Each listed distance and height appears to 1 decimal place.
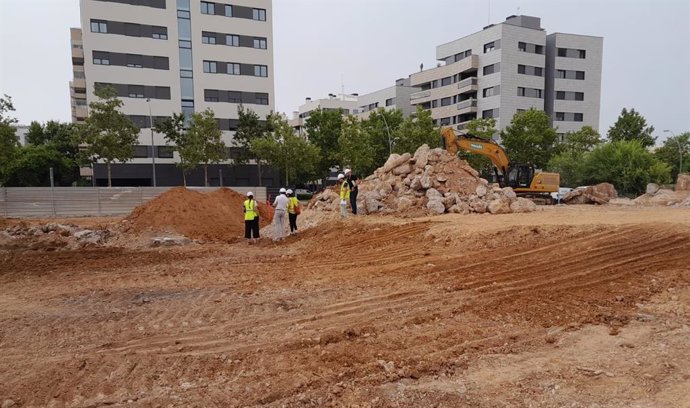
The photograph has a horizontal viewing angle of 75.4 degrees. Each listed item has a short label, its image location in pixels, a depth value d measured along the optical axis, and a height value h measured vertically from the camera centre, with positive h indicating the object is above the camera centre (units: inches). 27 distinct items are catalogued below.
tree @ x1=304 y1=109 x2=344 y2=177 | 1675.7 +121.0
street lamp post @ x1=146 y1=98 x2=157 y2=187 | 1578.5 +32.4
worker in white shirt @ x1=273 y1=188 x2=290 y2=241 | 559.5 -60.0
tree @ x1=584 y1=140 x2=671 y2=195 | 1300.4 -9.9
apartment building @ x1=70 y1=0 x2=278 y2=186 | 1553.9 +372.9
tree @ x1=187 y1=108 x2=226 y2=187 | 1444.4 +94.7
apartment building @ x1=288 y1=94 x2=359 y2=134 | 3287.4 +450.8
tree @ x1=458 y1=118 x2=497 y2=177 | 1461.6 +107.8
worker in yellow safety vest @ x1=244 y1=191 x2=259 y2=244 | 564.1 -70.2
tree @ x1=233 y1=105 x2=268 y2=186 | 1616.6 +117.8
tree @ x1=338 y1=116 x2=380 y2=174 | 1450.5 +52.6
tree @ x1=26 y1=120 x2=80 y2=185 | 1795.0 +108.1
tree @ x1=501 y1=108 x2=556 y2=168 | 1585.9 +95.1
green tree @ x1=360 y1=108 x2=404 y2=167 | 1534.2 +120.0
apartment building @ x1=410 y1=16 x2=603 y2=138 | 1978.3 +416.0
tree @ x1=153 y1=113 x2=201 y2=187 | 1446.9 +88.7
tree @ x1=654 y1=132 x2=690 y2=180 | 1747.0 +45.8
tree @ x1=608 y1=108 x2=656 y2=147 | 1707.7 +133.2
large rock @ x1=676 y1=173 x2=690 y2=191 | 974.0 -40.4
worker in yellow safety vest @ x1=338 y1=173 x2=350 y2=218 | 620.4 -43.0
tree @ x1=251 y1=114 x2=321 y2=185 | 1457.9 +52.9
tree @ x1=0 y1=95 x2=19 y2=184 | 898.7 +66.6
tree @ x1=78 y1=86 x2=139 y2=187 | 1300.4 +103.3
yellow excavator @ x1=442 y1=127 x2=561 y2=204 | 804.0 -14.9
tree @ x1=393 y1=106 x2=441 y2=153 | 1419.8 +99.0
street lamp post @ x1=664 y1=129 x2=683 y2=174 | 1592.8 +65.1
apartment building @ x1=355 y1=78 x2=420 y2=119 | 2608.3 +412.2
